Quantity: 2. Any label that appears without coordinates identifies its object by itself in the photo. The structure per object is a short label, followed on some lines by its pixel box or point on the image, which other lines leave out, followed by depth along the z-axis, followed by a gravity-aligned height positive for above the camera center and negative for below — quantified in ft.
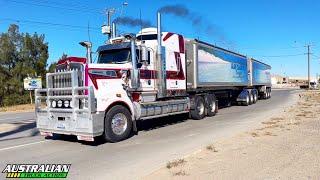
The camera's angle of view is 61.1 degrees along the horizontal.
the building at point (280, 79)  376.22 +8.00
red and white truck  24.75 +0.07
